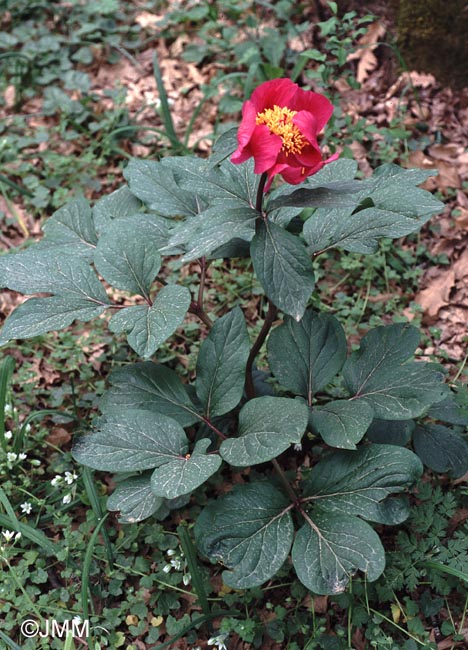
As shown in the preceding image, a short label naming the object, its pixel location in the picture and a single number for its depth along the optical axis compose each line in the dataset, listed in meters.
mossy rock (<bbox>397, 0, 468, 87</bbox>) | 3.23
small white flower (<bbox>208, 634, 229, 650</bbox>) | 1.95
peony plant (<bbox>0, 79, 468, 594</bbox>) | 1.64
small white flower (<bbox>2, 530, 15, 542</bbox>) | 2.13
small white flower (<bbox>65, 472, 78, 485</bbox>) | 2.27
